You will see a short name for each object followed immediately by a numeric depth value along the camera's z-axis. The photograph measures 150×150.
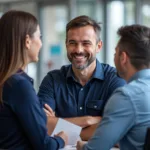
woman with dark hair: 2.48
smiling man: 3.13
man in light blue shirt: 2.48
